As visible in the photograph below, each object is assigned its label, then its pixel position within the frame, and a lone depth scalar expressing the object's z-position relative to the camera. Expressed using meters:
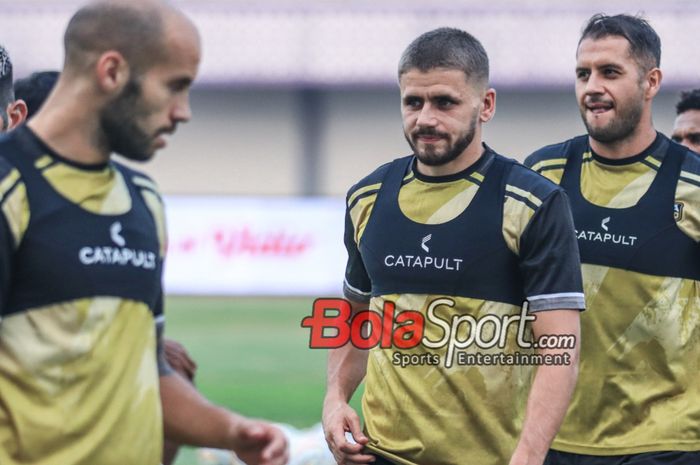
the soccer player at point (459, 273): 8.77
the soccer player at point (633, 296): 10.12
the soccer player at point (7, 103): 10.53
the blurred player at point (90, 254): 6.41
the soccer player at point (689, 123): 12.95
